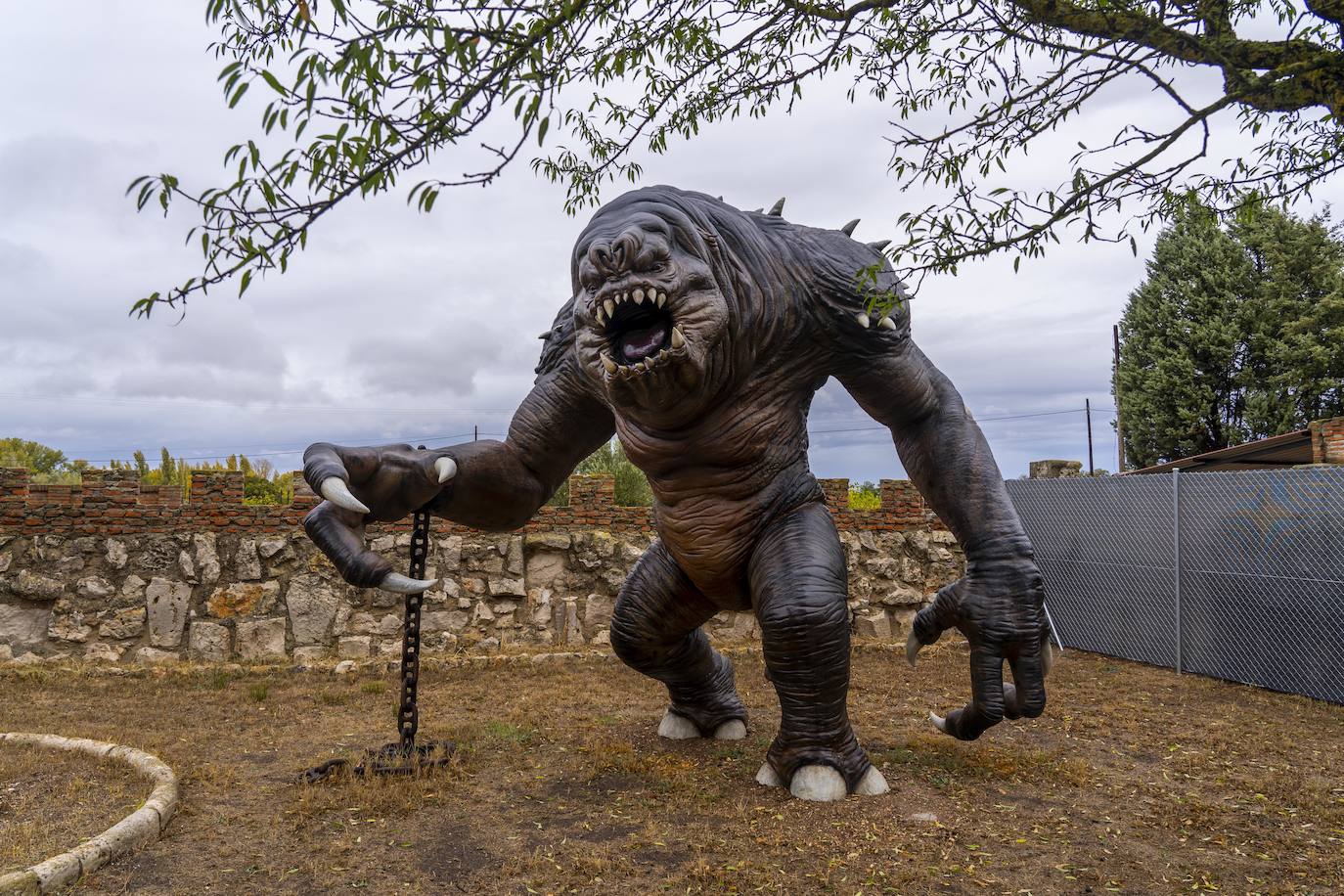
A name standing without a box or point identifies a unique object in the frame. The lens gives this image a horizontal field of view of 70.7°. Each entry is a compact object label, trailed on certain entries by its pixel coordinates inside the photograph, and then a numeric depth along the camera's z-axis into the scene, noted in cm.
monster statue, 262
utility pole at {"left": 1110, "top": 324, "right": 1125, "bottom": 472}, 2081
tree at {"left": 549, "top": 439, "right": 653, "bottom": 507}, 888
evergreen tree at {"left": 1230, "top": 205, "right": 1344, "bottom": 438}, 1728
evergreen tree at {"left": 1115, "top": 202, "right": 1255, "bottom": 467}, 1884
